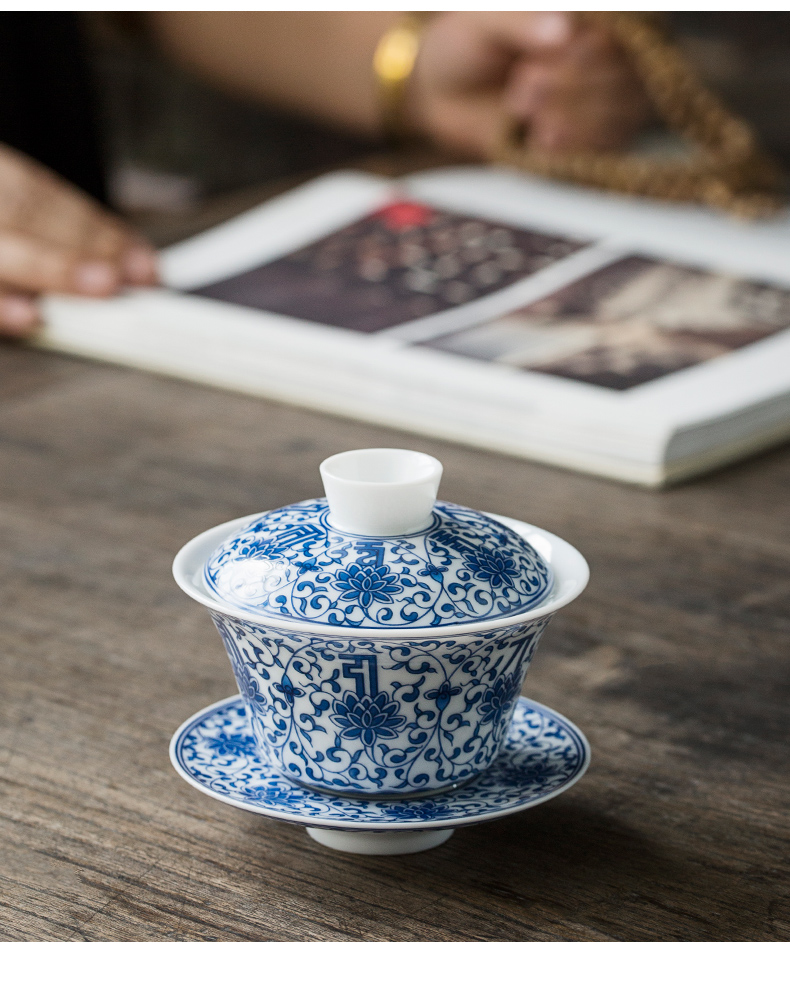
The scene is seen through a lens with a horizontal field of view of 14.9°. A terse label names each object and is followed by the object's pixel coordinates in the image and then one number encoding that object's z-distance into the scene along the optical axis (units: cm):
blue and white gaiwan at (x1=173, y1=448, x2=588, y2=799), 70
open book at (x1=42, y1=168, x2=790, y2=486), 104
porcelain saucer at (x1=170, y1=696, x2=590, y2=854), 72
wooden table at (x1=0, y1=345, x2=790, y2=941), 72
